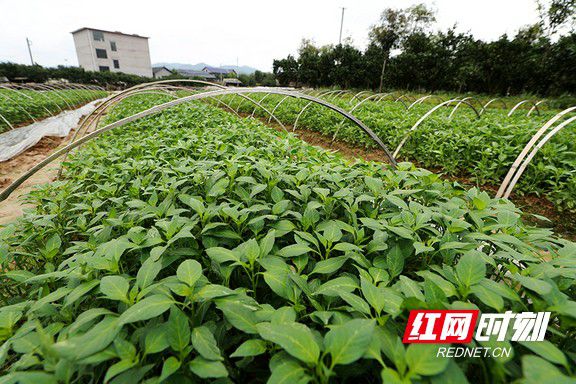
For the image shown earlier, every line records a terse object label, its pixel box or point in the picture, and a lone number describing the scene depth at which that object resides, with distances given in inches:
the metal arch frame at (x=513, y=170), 108.2
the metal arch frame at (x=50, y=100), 513.8
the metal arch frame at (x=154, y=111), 100.2
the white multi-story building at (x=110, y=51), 1833.2
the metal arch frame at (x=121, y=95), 224.3
